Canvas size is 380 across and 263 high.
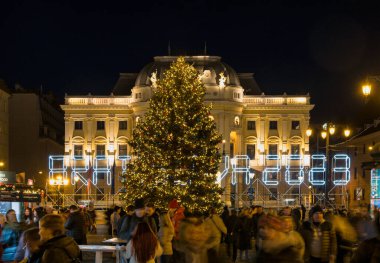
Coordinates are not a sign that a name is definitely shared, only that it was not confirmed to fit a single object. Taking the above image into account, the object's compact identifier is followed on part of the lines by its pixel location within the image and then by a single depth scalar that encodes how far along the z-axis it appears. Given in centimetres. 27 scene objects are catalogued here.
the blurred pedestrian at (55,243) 894
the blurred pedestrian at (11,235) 1405
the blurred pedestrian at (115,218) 3089
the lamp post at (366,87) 2630
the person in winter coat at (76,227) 1889
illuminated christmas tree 4503
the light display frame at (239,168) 8505
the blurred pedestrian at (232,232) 2475
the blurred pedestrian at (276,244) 827
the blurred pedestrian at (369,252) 879
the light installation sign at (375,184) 3130
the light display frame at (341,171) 7626
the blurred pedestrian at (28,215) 2251
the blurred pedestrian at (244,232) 2520
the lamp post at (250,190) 6609
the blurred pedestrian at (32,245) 912
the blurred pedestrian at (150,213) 1543
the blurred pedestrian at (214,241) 1154
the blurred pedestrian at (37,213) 2451
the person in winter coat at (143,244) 1032
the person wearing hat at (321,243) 1434
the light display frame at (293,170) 9086
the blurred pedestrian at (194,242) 1106
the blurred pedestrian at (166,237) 1647
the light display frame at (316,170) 8100
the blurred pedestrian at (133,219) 1509
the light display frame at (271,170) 9156
